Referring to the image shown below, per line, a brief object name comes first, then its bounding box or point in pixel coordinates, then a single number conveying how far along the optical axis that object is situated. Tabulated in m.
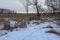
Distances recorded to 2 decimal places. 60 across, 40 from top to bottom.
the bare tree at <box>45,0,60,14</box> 8.01
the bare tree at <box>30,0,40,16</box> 7.82
